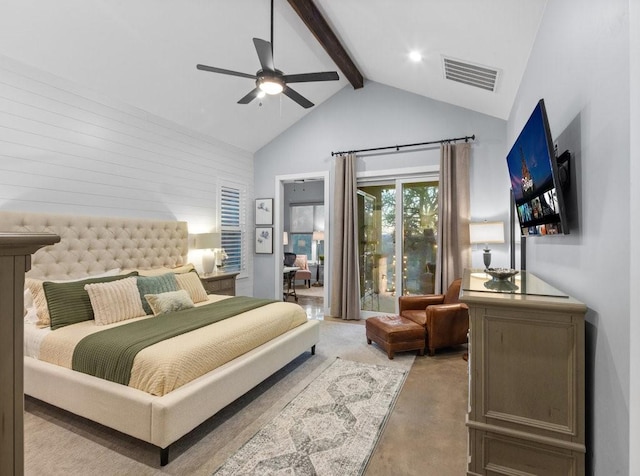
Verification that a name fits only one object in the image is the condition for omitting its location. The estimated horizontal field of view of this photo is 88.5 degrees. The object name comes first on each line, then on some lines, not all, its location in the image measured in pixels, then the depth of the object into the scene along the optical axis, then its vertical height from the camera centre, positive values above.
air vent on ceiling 3.32 +1.77
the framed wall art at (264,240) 5.85 -0.02
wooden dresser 1.49 -0.68
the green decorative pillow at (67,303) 2.61 -0.54
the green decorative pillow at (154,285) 3.14 -0.47
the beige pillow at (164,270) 3.69 -0.38
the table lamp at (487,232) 3.81 +0.10
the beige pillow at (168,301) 3.09 -0.61
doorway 8.73 +0.28
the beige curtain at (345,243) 5.11 -0.06
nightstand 4.51 -0.64
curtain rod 4.44 +1.39
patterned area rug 1.89 -1.29
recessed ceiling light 3.60 +2.06
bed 1.95 -0.93
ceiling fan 2.64 +1.39
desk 6.89 -0.90
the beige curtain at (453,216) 4.42 +0.33
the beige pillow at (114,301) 2.74 -0.55
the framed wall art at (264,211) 5.86 +0.50
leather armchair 3.54 -0.92
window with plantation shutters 5.38 +0.22
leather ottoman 3.51 -1.04
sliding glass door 4.87 +0.00
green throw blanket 2.11 -0.71
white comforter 2.02 -0.78
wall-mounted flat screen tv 1.64 +0.36
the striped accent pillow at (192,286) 3.61 -0.53
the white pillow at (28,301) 2.85 -0.56
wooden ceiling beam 3.31 +2.34
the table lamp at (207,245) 4.60 -0.09
